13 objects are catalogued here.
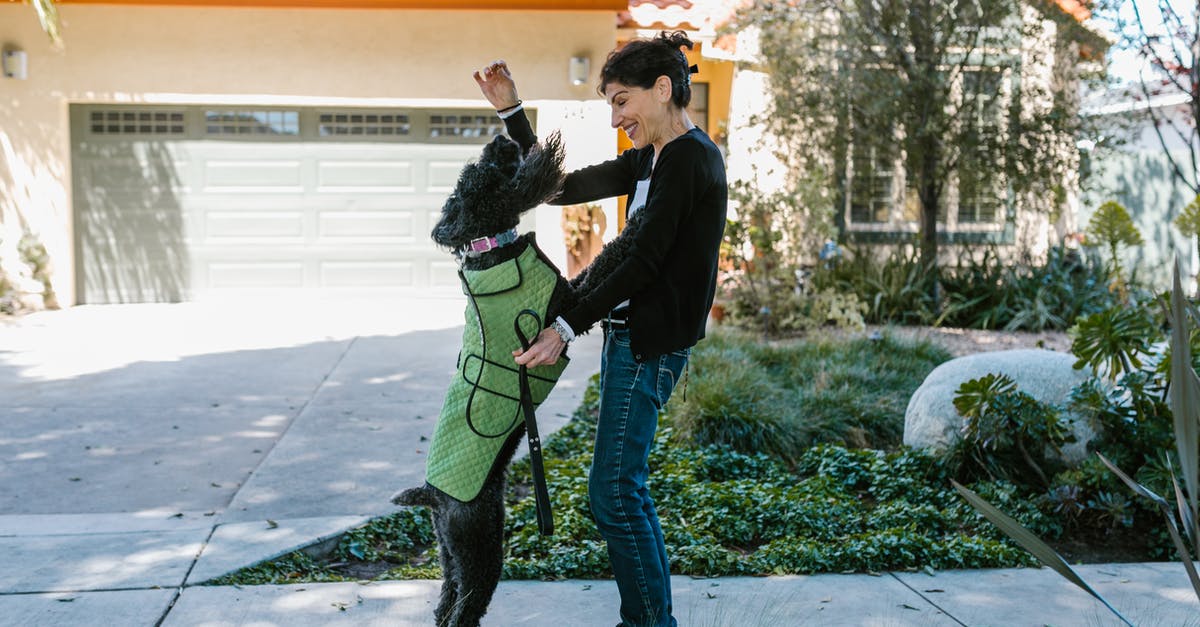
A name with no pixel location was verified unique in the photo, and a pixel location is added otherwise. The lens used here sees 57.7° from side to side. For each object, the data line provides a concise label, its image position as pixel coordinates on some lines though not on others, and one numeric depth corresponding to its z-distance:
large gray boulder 5.39
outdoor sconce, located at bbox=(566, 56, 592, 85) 11.75
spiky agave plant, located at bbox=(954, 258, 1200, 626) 1.84
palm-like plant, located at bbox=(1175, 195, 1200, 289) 10.93
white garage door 11.79
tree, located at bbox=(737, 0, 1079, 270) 10.14
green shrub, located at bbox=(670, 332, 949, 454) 6.13
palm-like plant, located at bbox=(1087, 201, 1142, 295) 11.40
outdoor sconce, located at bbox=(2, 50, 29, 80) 11.22
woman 3.00
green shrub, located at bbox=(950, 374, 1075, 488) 5.04
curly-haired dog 2.97
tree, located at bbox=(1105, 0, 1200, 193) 7.81
